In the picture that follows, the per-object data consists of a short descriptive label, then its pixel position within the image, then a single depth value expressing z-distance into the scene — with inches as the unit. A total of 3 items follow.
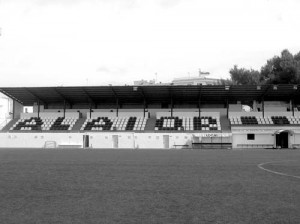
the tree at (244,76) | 3191.4
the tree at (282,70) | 2854.3
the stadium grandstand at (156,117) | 2126.0
